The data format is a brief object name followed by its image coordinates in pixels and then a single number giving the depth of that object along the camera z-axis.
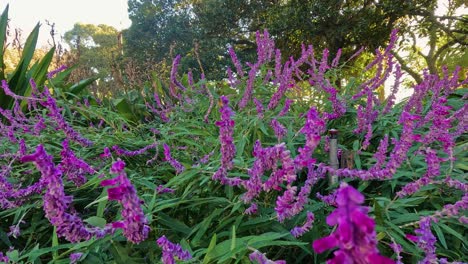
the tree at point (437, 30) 11.41
